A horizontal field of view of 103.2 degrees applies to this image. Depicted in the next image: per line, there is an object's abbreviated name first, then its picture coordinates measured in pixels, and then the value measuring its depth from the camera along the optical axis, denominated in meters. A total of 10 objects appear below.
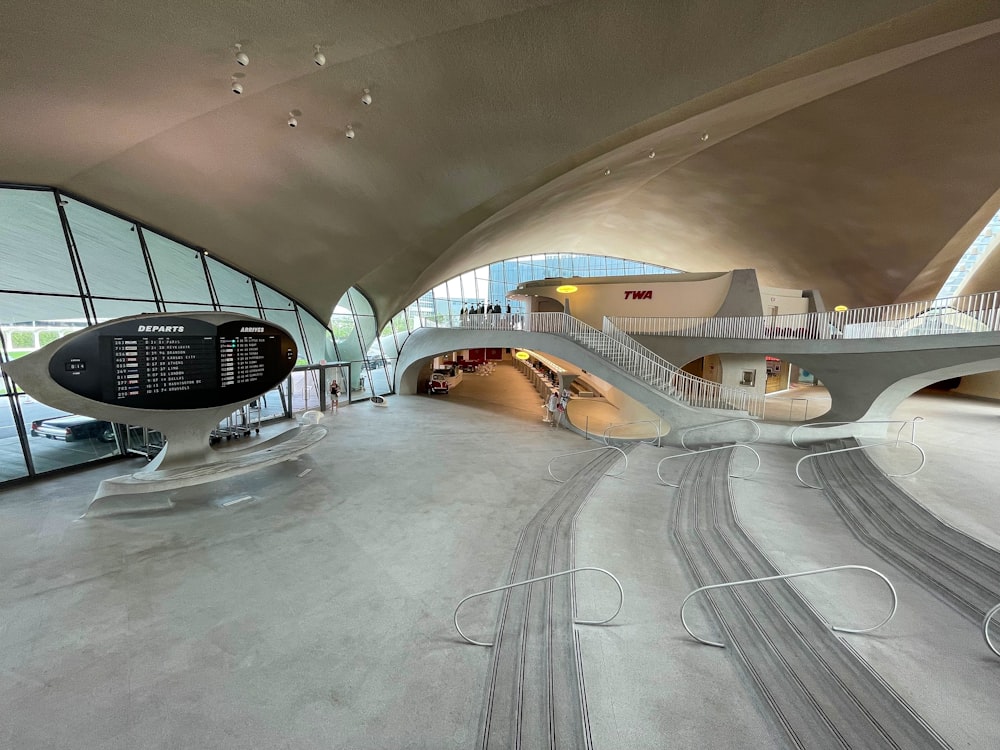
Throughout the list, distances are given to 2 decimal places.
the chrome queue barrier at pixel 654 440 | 11.87
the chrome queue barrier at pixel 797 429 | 11.00
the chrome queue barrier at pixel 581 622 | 4.03
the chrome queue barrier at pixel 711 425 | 11.43
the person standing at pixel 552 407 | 14.63
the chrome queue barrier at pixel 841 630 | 3.72
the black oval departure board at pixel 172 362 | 6.76
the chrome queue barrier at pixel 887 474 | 7.66
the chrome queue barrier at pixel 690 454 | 8.28
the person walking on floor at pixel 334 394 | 16.67
